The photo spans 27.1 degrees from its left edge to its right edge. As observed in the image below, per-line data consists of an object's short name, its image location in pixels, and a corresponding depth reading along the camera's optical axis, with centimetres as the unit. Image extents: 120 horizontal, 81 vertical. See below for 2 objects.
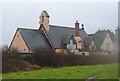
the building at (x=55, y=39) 4488
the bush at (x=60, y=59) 3080
